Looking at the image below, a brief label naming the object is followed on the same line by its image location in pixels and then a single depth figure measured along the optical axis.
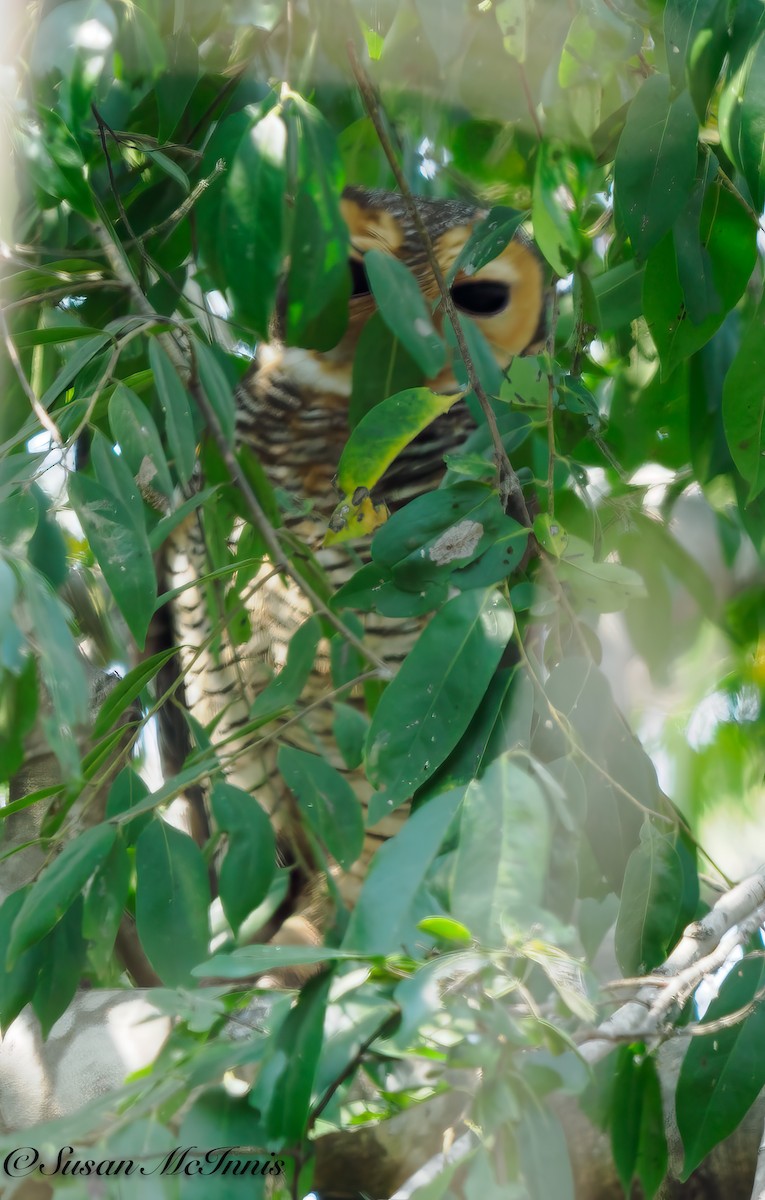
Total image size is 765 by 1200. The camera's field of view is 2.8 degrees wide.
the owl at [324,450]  6.97
